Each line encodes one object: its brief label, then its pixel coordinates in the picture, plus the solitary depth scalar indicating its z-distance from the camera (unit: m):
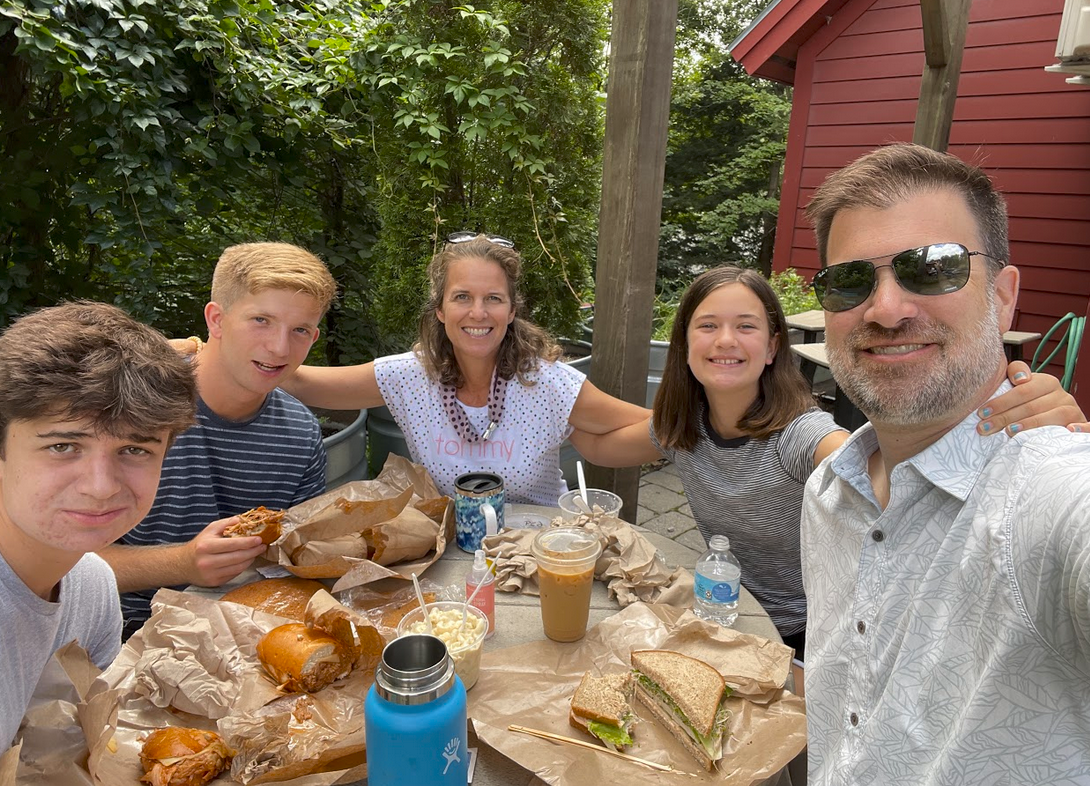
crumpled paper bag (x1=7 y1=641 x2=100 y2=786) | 1.06
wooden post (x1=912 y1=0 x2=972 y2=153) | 3.83
